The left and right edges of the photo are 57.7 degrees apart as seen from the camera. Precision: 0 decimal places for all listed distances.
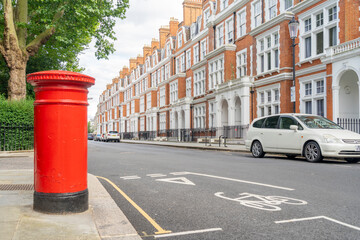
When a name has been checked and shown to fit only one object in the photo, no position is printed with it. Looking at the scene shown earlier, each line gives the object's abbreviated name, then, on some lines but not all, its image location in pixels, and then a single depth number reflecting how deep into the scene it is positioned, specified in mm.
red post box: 3797
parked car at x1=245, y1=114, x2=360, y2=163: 10609
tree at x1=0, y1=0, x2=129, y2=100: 15875
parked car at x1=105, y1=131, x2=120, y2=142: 46847
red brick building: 17578
